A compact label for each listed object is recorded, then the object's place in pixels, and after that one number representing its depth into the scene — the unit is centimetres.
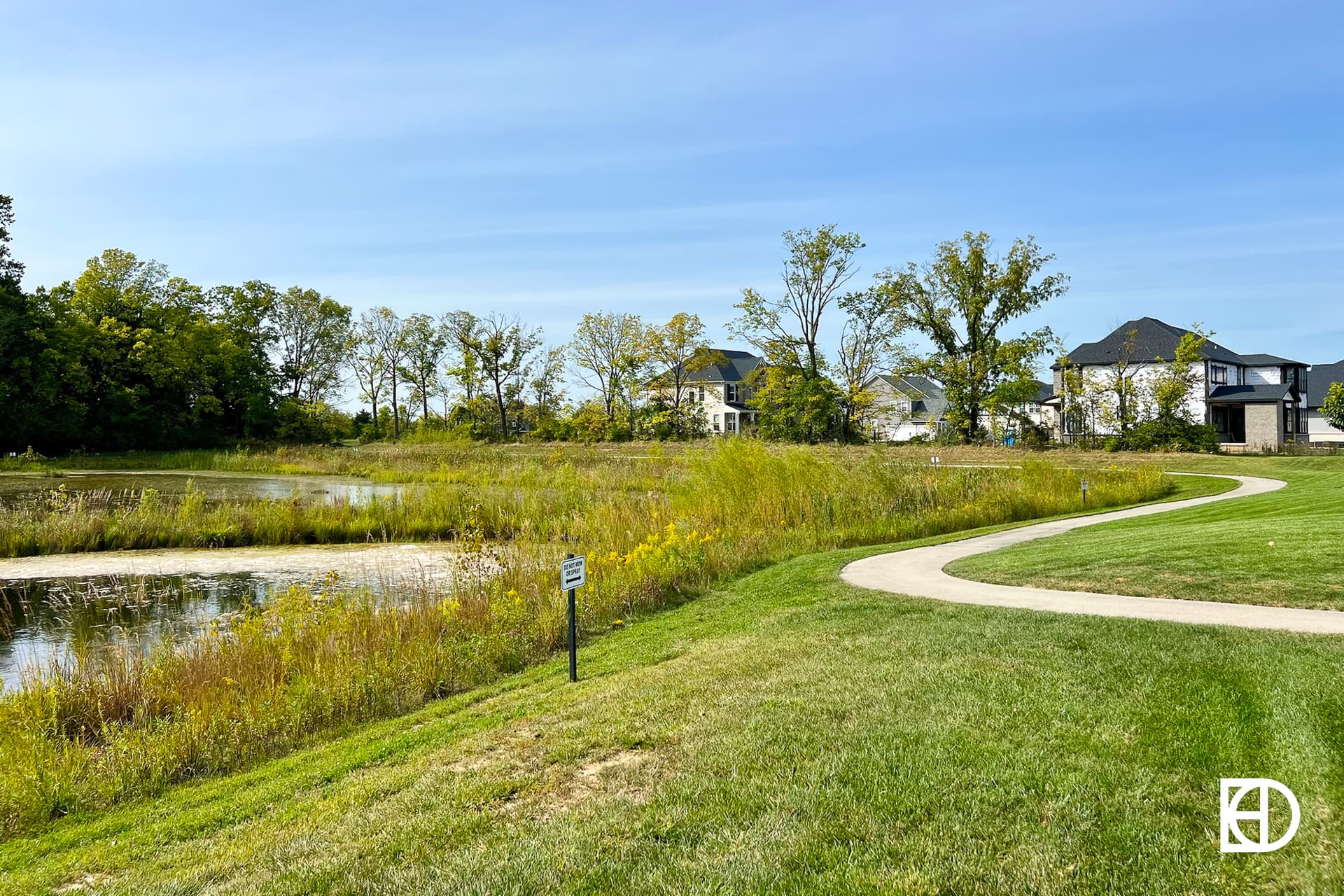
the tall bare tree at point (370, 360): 6638
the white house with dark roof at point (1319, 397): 5462
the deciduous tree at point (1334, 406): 4894
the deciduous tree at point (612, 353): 5931
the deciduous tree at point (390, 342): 6569
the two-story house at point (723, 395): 6612
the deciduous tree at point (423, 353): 6347
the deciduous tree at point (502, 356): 5912
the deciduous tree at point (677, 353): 5916
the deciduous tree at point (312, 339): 6444
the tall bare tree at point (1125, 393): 4116
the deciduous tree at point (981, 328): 4356
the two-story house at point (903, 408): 5166
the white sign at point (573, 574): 722
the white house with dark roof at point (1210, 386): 4422
